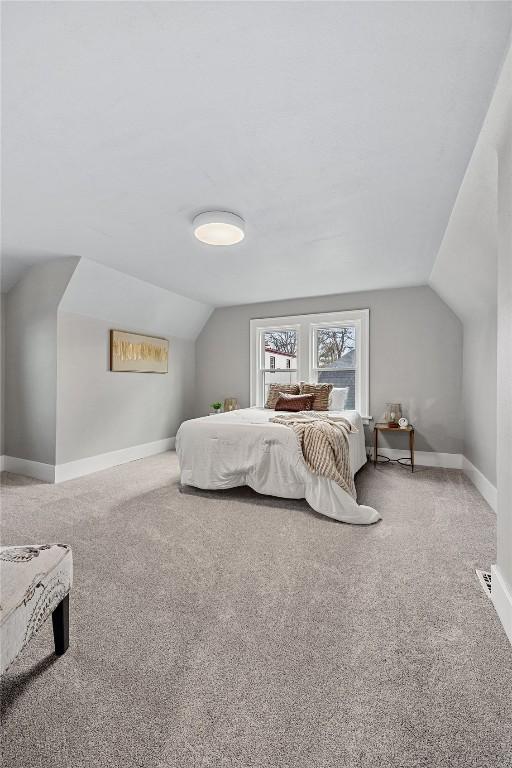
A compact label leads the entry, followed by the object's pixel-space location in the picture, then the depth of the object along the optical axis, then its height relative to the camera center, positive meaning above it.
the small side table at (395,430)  4.65 -0.63
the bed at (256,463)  3.13 -0.79
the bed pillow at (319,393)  5.03 -0.16
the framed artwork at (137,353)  5.03 +0.41
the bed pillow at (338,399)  5.28 -0.26
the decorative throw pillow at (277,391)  5.28 -0.14
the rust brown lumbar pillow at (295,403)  4.92 -0.29
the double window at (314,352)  5.39 +0.45
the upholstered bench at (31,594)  1.18 -0.75
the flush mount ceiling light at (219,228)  2.89 +1.23
